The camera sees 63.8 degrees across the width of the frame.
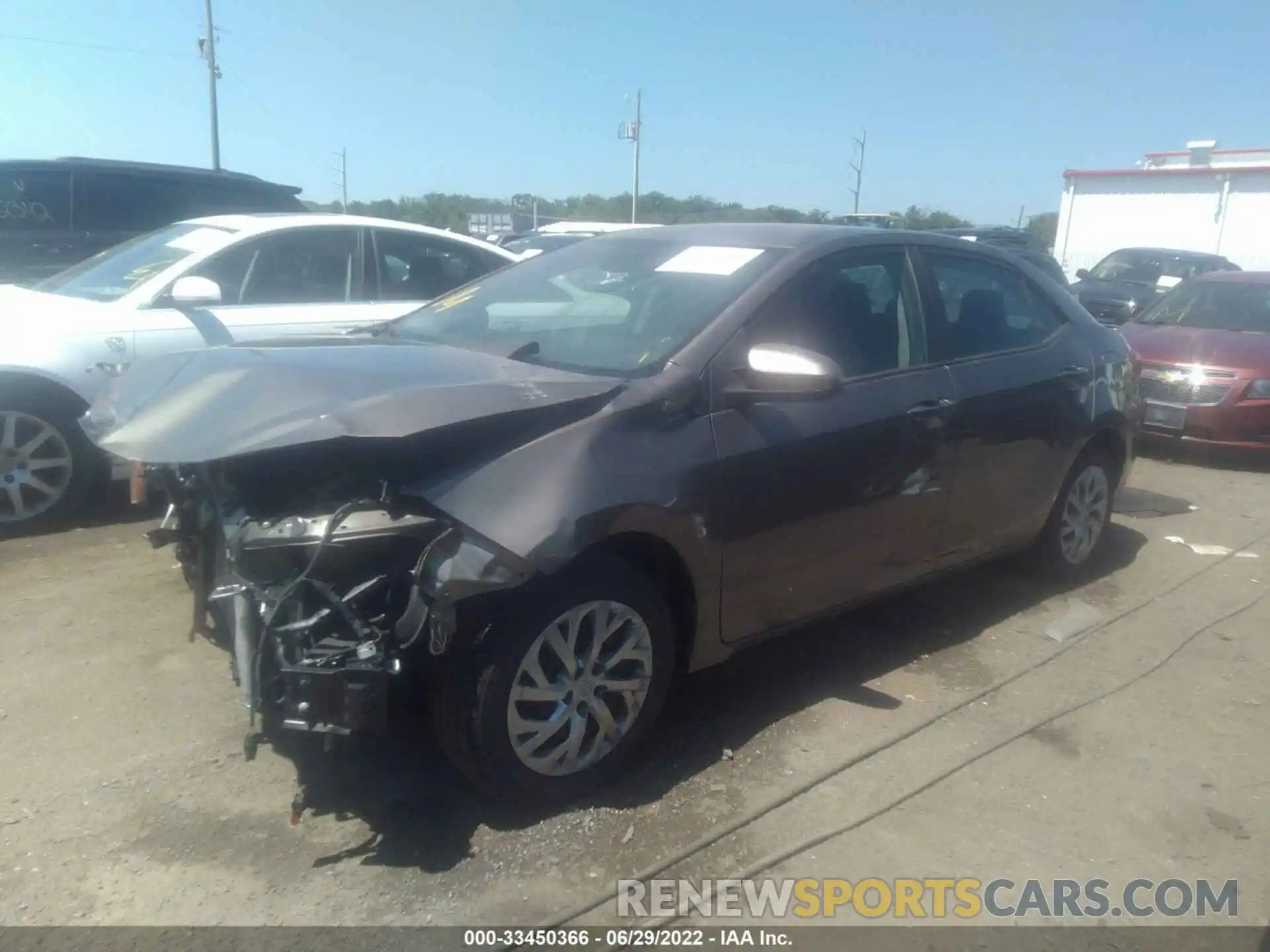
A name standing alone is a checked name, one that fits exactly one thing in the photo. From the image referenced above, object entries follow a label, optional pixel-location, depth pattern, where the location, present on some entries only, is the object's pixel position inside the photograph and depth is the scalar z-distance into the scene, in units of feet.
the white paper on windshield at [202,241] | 19.35
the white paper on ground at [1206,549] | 19.52
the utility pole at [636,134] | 105.29
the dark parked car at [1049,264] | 38.29
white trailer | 89.35
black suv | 26.61
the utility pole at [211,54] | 98.12
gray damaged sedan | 8.98
